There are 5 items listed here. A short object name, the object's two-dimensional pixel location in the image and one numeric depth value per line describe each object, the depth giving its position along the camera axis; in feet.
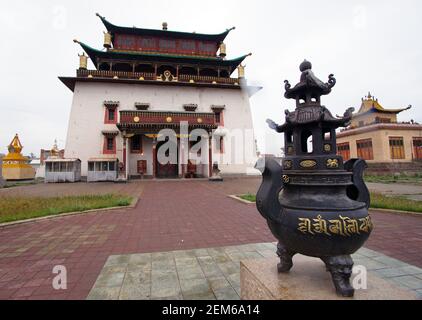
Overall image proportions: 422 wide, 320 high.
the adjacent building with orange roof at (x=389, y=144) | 79.05
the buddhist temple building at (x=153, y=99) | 65.05
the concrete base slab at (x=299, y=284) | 6.10
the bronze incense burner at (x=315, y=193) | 6.25
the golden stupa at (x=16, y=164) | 76.79
